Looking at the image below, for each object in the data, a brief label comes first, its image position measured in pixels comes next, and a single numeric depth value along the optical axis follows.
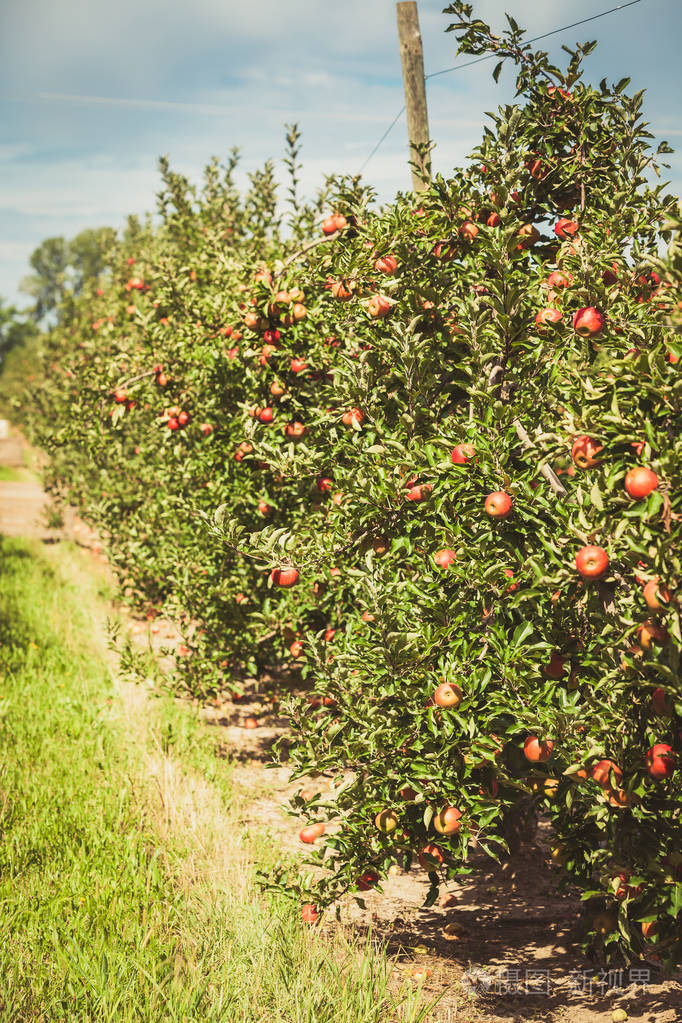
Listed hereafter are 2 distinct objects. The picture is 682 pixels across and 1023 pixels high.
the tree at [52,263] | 94.62
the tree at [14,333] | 88.49
